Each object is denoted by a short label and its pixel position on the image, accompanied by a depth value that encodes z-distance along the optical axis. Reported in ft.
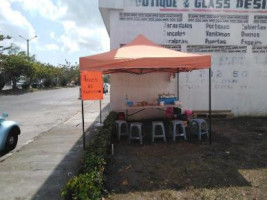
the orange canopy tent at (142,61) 22.75
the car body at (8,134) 25.07
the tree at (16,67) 132.57
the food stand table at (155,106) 31.35
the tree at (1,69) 130.11
